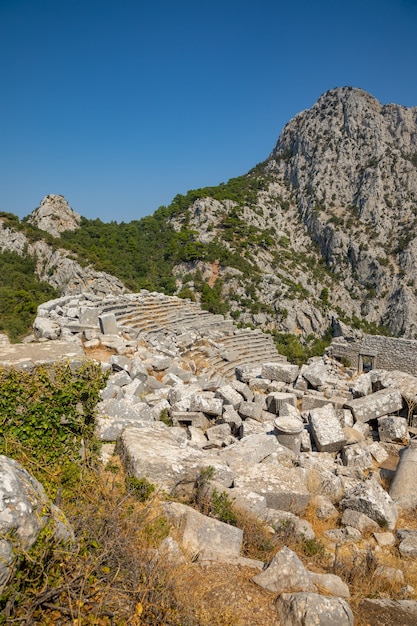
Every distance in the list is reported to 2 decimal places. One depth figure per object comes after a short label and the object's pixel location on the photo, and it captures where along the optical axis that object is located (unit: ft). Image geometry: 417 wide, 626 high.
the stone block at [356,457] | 20.83
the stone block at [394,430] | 23.90
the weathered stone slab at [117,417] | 17.31
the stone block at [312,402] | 28.45
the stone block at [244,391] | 29.72
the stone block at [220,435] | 21.47
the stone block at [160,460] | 13.69
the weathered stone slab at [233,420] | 23.82
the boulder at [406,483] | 17.49
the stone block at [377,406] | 25.46
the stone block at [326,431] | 21.58
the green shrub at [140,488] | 12.56
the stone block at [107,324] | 40.91
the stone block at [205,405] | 24.43
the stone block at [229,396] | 27.20
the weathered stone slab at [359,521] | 15.21
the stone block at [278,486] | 15.30
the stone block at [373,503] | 15.64
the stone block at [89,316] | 42.16
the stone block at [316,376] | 32.68
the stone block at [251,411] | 25.84
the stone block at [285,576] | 9.84
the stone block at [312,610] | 8.64
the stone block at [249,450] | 17.78
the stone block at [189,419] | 23.67
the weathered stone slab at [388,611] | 9.73
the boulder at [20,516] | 6.48
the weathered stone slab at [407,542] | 13.88
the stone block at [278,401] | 26.84
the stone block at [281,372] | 34.27
